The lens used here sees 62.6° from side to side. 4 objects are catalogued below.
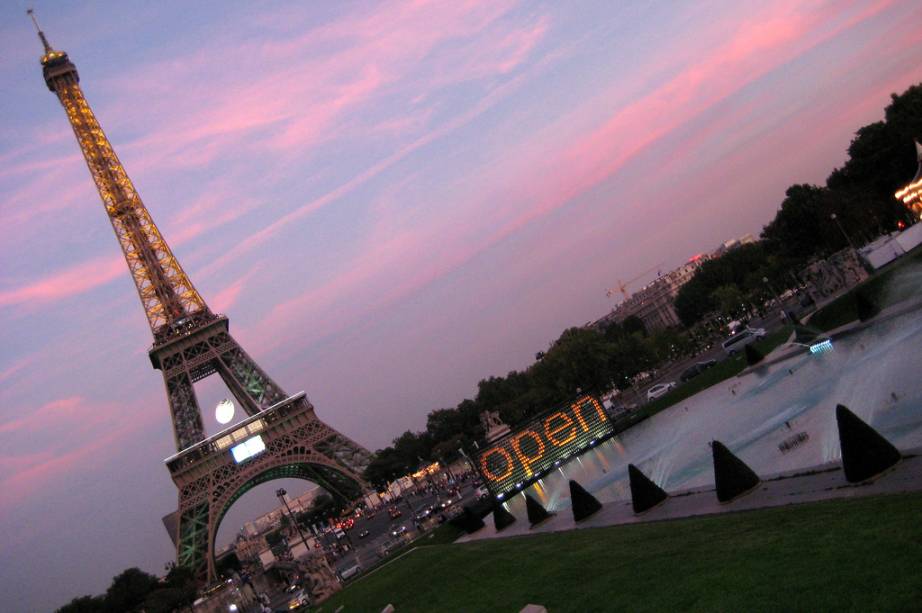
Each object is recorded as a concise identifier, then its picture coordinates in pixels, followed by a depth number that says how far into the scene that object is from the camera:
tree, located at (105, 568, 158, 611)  69.44
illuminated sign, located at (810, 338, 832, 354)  28.52
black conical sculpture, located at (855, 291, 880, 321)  28.97
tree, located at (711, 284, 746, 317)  86.88
